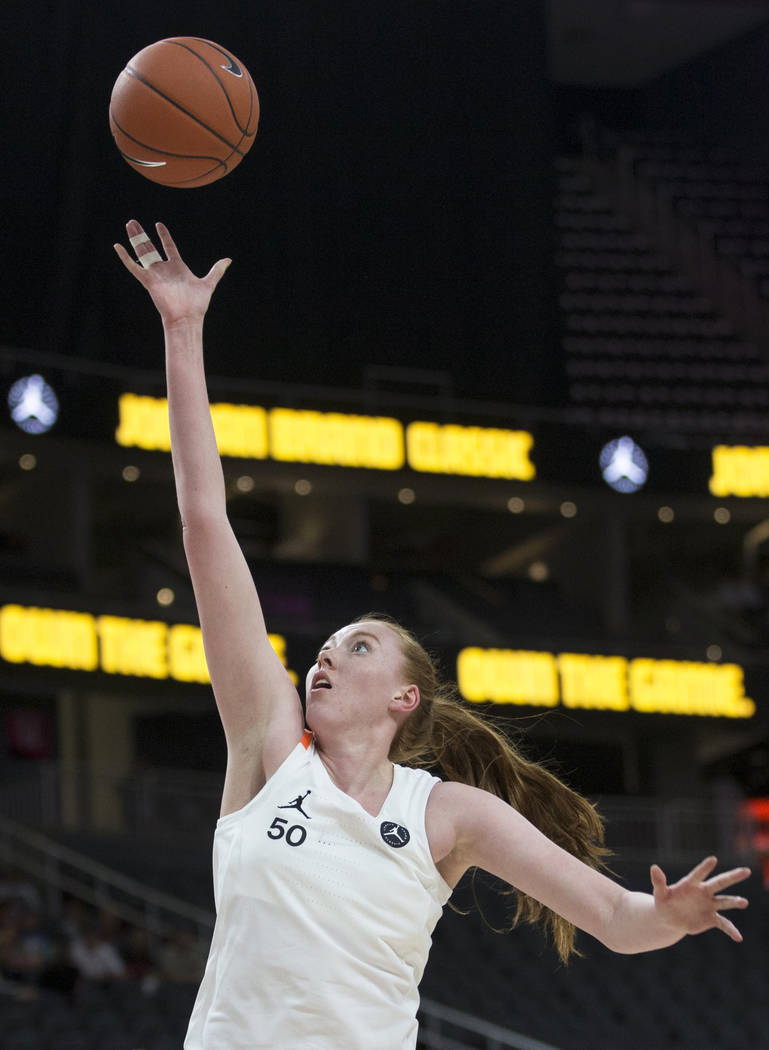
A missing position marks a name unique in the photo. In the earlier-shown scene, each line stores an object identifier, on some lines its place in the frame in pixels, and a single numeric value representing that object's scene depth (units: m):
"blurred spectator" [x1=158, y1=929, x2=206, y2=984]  12.72
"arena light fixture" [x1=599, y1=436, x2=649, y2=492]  21.77
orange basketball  4.67
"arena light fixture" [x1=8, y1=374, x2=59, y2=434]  18.84
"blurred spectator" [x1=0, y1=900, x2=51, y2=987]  11.74
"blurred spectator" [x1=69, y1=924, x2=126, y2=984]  12.36
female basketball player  2.93
